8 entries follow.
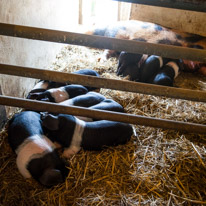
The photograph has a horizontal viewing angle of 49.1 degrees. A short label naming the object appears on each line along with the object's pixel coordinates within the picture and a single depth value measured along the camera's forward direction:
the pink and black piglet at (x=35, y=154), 1.89
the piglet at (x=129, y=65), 3.73
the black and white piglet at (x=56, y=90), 2.76
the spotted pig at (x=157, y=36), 4.25
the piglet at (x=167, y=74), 3.40
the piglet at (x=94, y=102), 2.57
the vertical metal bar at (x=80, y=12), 5.59
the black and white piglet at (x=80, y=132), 2.15
